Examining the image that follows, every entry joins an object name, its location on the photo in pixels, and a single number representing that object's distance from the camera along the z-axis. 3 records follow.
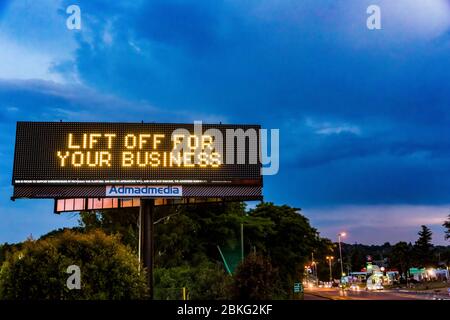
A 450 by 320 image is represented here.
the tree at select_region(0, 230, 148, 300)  16.95
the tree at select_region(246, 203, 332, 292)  45.11
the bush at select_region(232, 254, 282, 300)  16.88
